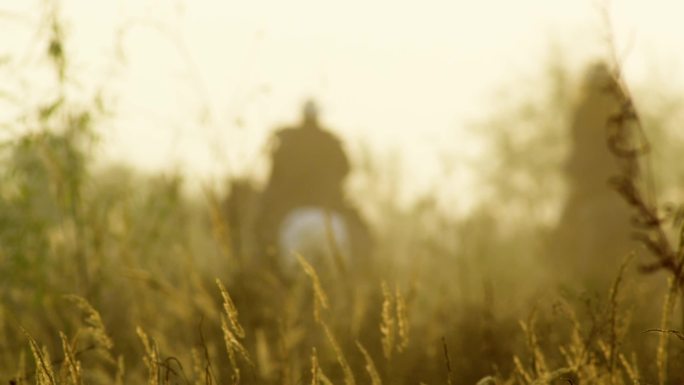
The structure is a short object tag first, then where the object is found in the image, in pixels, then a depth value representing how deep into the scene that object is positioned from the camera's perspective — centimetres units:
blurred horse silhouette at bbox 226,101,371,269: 6107
